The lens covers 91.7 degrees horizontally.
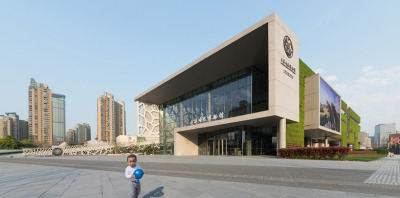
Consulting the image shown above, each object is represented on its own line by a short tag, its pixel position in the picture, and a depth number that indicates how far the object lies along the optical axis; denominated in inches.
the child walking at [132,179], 177.0
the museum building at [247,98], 853.2
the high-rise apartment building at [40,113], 4259.8
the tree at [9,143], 3021.7
